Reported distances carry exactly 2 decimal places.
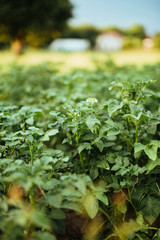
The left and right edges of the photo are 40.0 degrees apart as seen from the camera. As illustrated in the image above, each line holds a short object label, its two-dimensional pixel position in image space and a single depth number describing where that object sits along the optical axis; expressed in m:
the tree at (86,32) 37.87
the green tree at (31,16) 16.84
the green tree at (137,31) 39.88
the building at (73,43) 36.17
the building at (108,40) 37.97
